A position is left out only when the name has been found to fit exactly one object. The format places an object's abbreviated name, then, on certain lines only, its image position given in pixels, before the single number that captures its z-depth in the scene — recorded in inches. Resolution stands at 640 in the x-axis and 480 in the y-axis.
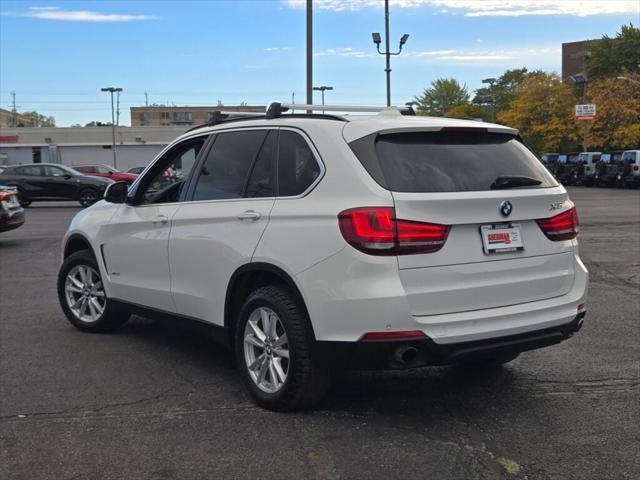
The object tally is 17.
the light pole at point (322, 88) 2023.9
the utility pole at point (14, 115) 5523.6
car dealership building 2785.4
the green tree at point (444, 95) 3769.7
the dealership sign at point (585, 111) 1972.2
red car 1192.8
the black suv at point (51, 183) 951.0
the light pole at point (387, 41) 1058.7
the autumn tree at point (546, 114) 2277.3
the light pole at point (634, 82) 1891.1
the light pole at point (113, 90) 2650.6
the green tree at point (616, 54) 2508.6
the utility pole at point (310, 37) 633.0
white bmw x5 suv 142.5
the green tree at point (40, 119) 6726.4
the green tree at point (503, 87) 3537.6
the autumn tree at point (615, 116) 2014.0
